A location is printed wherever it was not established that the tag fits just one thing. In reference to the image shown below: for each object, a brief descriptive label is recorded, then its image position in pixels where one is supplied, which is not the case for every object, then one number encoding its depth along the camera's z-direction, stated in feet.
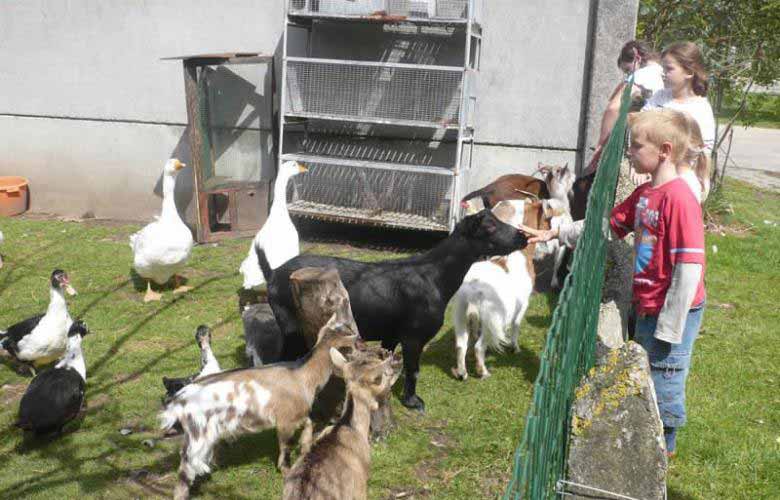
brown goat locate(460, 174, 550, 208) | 25.80
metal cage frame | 28.94
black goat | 16.79
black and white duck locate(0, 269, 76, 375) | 18.40
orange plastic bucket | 34.47
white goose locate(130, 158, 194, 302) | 24.11
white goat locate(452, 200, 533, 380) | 18.44
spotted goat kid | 13.41
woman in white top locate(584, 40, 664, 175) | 21.65
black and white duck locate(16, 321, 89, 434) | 15.11
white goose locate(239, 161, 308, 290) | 22.43
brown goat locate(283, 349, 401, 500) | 10.94
